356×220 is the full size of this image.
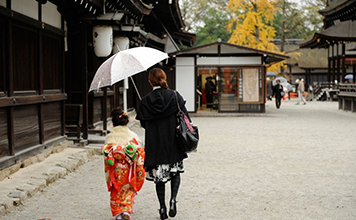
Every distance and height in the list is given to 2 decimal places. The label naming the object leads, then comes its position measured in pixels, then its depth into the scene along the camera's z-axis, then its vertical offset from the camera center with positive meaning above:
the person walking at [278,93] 27.70 -0.36
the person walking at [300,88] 31.77 -0.14
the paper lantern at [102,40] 11.44 +1.12
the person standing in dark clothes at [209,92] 27.67 -0.28
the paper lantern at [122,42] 13.09 +1.22
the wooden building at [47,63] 7.38 +0.50
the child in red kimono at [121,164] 5.36 -0.84
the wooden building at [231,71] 22.95 +0.73
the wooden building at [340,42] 20.35 +2.94
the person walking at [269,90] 40.16 -0.32
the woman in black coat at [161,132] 5.34 -0.50
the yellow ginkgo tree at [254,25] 34.31 +4.38
